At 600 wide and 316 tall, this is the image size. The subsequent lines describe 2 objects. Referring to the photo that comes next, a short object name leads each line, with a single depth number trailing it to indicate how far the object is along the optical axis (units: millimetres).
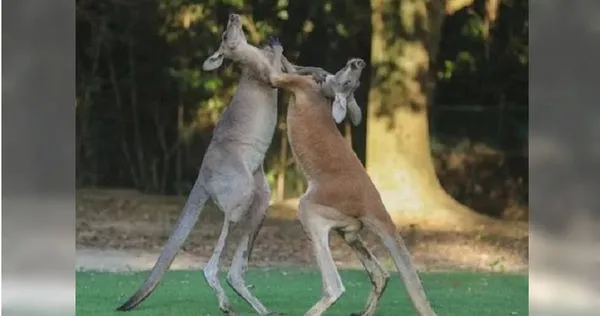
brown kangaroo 14375
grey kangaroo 15398
